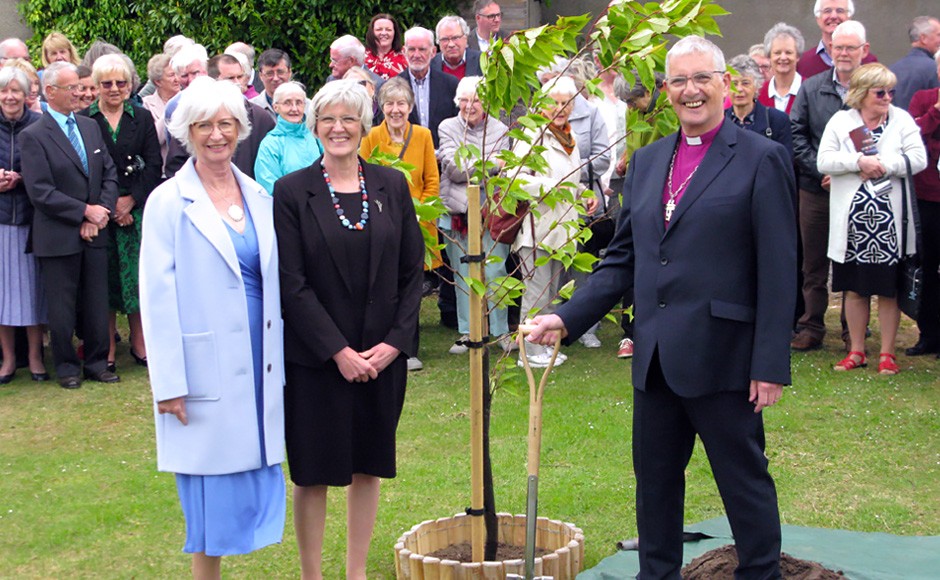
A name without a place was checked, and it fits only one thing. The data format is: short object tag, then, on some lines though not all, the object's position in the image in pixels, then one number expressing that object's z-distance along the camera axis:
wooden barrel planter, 5.46
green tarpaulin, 5.62
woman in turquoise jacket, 8.71
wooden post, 5.32
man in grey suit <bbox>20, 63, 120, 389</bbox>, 9.29
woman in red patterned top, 11.84
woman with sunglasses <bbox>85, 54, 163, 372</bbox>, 9.79
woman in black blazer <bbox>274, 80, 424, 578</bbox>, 5.20
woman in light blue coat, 4.84
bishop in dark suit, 4.64
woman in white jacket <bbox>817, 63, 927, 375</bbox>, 9.13
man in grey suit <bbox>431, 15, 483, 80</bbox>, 11.53
